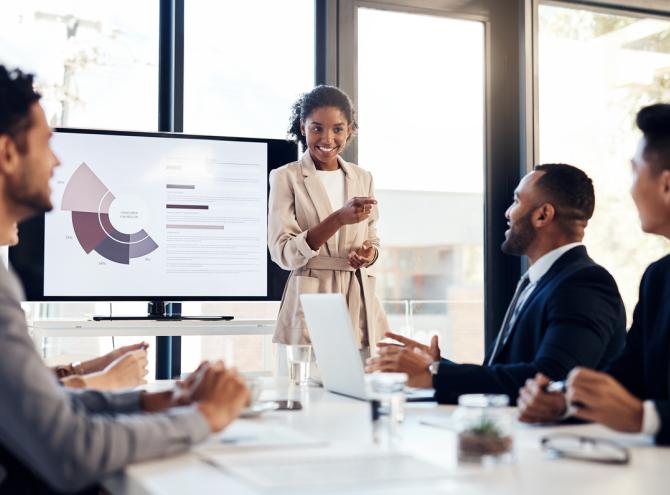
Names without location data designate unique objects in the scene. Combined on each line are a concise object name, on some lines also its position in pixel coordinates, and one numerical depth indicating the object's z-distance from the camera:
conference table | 1.03
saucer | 1.59
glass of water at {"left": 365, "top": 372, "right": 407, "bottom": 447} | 1.36
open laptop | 1.79
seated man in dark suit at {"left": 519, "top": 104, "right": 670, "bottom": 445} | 1.56
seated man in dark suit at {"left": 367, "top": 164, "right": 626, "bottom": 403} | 1.89
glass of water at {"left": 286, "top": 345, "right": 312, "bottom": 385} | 2.11
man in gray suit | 1.10
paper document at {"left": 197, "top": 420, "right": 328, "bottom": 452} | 1.27
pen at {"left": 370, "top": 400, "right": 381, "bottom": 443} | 1.48
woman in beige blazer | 3.17
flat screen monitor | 3.57
